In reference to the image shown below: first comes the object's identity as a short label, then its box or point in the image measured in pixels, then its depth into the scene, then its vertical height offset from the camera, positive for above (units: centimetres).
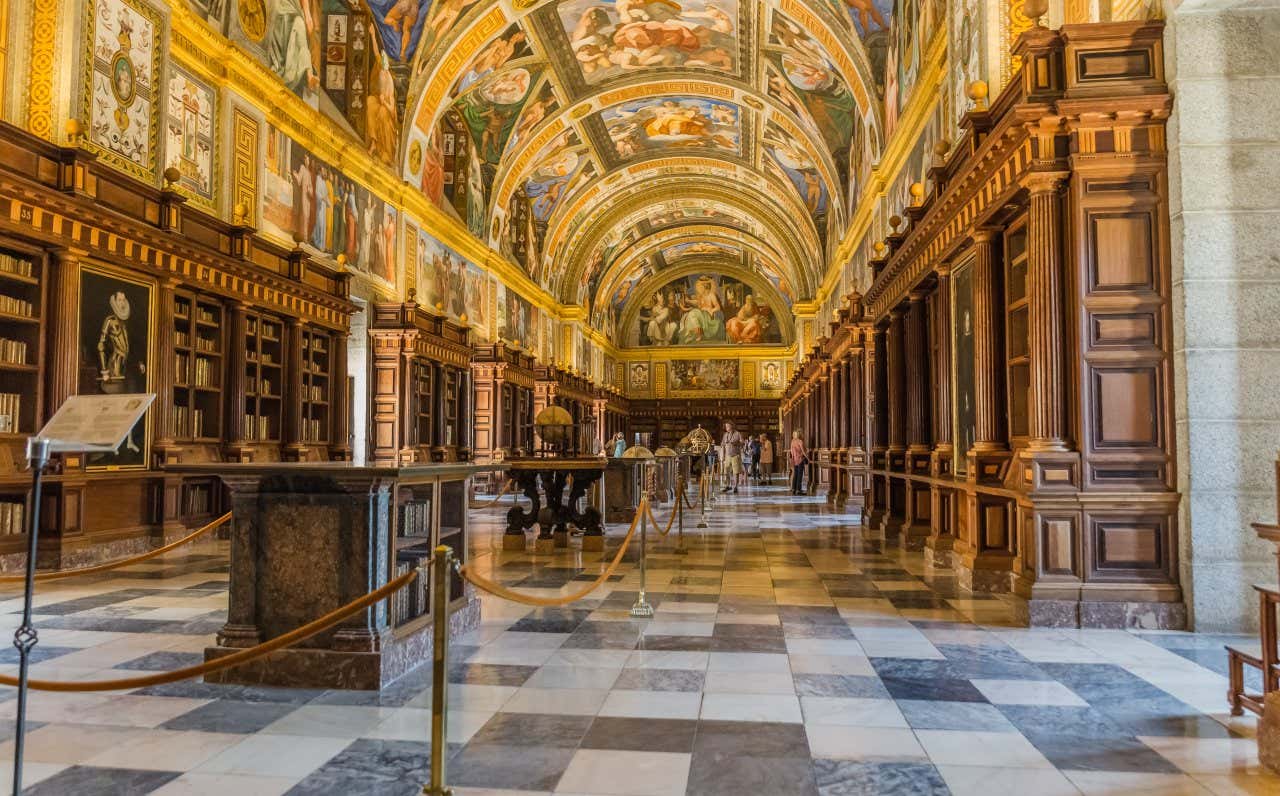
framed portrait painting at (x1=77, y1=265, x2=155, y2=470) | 880 +101
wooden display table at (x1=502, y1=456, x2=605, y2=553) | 1023 -93
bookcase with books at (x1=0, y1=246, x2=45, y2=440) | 802 +92
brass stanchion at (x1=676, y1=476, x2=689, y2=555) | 1006 -133
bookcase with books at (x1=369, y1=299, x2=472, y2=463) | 1656 +110
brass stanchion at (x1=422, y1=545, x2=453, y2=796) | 272 -84
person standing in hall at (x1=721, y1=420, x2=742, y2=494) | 2531 -69
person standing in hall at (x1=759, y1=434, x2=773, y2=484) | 3073 -91
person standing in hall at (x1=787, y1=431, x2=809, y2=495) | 2233 -71
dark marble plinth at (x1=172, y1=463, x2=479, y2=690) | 435 -70
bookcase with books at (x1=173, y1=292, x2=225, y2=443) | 1059 +87
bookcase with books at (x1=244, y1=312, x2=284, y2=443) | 1212 +86
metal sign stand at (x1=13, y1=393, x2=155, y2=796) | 297 +2
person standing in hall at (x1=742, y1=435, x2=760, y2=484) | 3058 -96
